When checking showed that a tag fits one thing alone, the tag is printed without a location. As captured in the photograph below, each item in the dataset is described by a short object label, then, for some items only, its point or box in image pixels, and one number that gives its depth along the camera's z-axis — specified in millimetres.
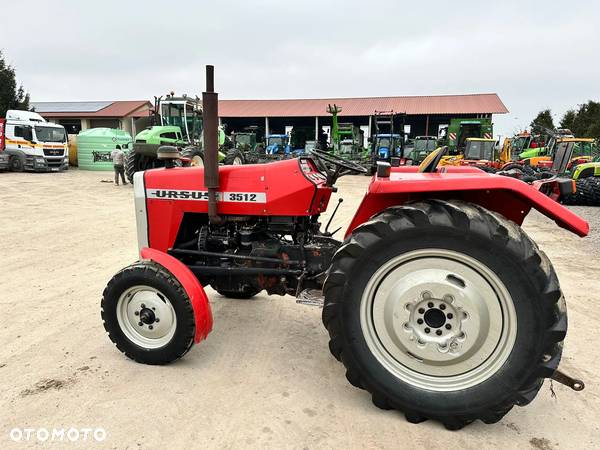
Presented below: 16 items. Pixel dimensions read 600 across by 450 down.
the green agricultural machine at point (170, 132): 13508
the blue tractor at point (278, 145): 25675
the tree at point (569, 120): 37438
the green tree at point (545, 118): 41419
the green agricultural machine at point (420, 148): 21828
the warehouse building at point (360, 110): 31422
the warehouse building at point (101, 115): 32188
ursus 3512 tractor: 2109
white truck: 18250
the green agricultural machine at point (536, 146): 16812
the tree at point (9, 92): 28484
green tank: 20836
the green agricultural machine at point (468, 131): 21781
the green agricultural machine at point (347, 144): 22700
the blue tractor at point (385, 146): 21625
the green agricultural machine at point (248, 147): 15628
